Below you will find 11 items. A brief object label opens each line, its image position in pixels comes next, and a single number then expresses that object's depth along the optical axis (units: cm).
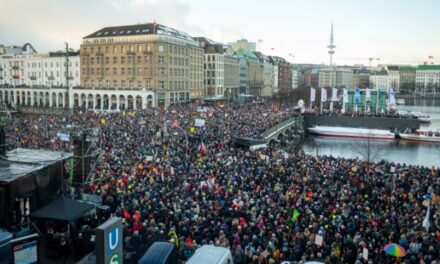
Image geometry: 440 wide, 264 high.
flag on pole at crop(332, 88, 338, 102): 7296
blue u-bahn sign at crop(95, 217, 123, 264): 839
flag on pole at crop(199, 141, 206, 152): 3247
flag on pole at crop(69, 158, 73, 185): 2180
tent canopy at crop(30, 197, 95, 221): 1570
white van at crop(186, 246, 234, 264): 1212
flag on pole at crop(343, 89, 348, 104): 7162
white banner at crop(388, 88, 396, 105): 7030
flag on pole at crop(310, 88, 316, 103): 7068
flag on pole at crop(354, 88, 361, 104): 6722
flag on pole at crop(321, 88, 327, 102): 6694
